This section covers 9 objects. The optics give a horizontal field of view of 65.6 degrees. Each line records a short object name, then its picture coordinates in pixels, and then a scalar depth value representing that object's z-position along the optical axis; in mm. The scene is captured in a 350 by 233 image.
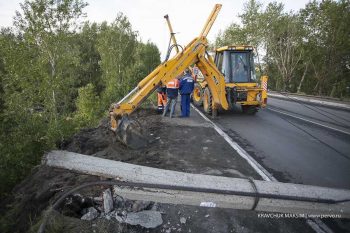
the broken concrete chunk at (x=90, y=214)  3965
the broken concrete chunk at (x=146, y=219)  3889
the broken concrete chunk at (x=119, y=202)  4227
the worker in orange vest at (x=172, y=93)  10286
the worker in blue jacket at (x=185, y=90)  11009
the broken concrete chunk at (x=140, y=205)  4162
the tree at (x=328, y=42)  26281
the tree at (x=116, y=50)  25066
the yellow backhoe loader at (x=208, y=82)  7801
